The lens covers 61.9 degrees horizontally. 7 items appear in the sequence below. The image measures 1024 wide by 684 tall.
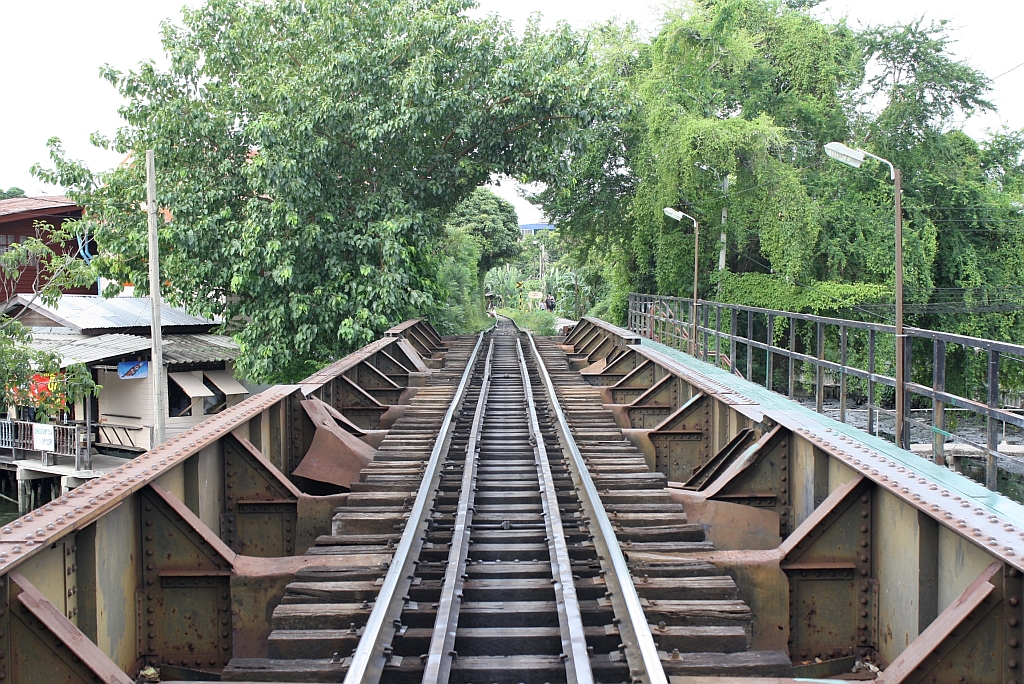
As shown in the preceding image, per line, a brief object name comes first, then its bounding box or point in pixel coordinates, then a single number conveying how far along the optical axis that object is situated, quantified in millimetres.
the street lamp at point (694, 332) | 16609
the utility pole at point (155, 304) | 14867
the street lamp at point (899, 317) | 7871
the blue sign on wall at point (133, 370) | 21938
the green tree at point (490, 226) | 50562
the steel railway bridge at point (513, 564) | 3631
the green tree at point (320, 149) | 18250
